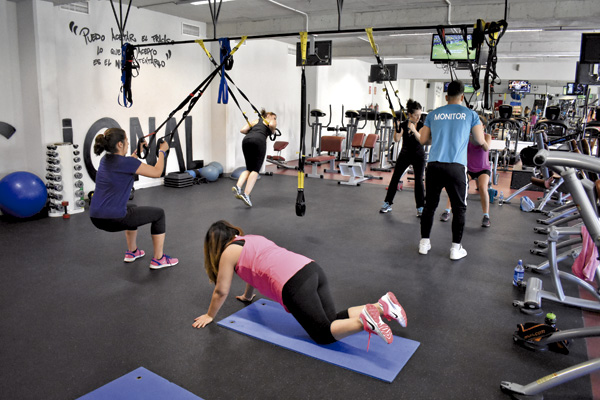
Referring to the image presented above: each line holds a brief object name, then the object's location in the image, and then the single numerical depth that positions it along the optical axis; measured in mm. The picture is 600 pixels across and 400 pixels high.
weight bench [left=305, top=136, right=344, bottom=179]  8375
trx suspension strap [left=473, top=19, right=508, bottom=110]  2942
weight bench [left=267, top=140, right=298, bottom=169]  8320
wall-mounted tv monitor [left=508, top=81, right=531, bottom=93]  15002
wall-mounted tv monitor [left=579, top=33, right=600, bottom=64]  4727
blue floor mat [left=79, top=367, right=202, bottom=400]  1839
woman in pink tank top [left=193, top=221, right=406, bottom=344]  2064
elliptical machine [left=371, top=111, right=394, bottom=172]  8852
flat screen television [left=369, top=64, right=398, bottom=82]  8547
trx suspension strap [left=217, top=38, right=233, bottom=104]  3689
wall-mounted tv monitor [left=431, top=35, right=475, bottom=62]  6625
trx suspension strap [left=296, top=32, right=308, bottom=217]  3060
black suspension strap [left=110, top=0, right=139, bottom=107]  4449
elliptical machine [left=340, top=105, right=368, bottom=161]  9203
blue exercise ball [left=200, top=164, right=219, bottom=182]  7215
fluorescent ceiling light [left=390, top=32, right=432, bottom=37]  8356
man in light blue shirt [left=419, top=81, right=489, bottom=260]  3471
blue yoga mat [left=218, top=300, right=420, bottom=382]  2115
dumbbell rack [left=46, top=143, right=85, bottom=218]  4918
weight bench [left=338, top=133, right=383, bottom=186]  7227
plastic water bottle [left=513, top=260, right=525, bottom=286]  3139
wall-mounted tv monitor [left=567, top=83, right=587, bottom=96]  8567
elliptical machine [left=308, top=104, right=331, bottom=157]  8961
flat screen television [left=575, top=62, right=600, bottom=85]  5058
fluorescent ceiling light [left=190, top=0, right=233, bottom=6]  5703
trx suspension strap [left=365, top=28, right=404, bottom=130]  3057
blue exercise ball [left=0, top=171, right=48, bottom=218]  4496
